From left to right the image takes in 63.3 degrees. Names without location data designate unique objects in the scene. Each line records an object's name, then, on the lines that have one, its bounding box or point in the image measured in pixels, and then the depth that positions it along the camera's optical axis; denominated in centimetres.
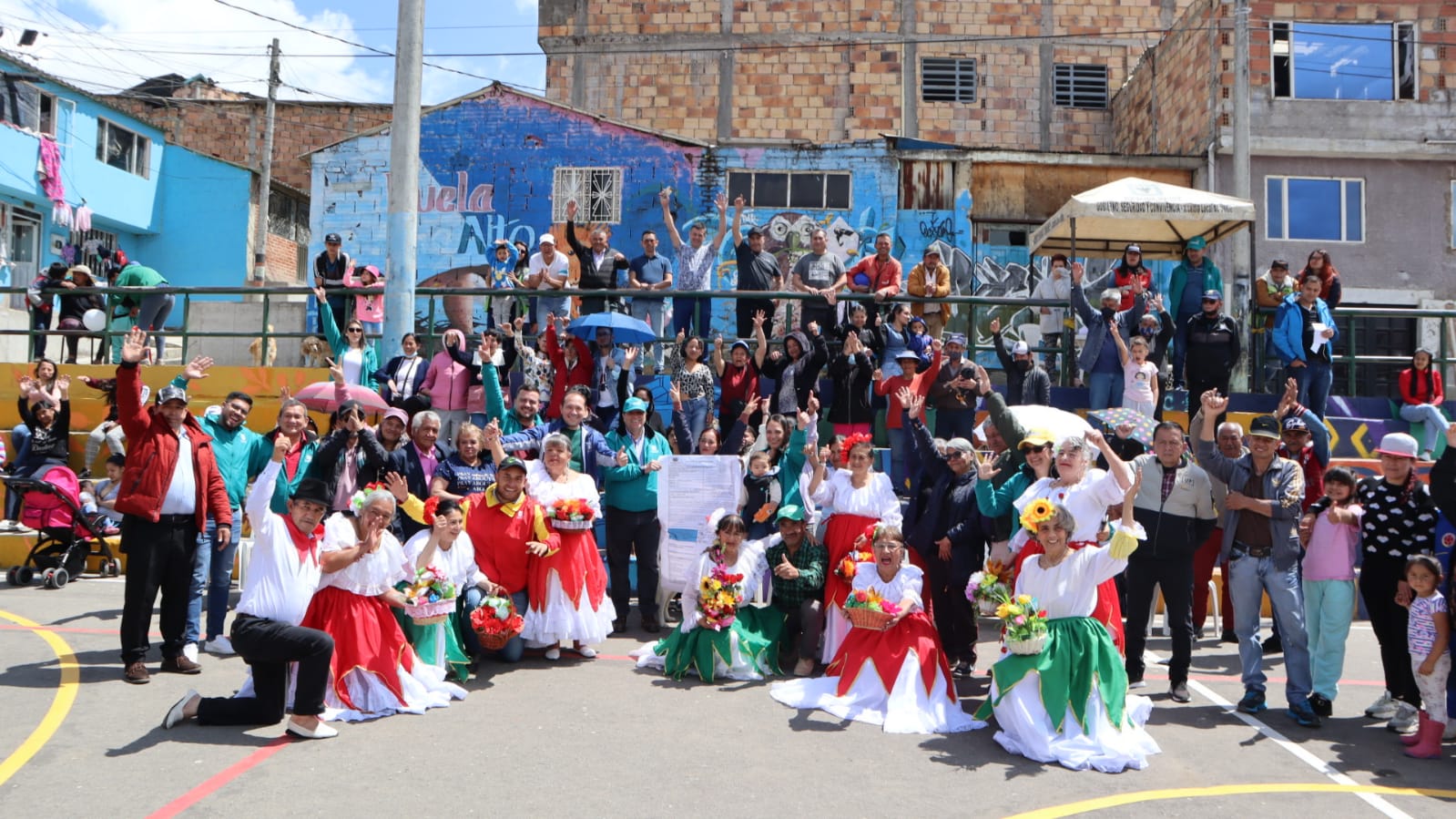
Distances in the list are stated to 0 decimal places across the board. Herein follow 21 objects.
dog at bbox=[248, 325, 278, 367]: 1485
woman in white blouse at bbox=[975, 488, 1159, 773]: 677
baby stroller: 1147
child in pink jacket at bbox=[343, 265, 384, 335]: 1576
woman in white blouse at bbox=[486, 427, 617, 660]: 899
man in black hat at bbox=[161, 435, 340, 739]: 679
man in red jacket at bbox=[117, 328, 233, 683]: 798
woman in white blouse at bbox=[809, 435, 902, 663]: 902
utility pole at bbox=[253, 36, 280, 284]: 2833
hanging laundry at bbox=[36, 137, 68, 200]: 2789
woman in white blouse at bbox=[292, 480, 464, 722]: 729
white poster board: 1023
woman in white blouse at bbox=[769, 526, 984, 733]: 751
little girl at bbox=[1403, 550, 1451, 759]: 697
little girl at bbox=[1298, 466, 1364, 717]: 772
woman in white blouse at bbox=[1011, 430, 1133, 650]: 738
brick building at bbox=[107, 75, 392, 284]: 3256
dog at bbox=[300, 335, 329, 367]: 1541
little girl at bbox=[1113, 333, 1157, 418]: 1232
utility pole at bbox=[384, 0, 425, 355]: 1191
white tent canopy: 1343
